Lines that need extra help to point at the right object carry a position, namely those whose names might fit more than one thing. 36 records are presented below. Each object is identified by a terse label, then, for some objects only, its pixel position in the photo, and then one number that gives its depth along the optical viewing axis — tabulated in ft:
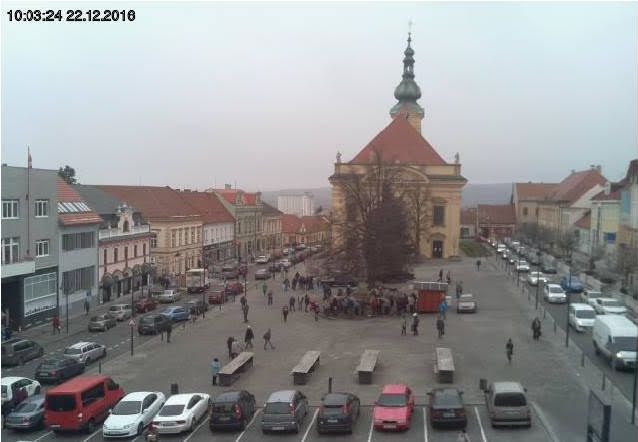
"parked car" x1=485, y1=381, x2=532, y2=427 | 61.21
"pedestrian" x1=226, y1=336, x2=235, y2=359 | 92.16
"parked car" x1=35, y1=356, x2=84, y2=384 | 81.20
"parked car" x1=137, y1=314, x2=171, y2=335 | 113.29
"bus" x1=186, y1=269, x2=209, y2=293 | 167.63
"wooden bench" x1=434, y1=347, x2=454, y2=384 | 77.51
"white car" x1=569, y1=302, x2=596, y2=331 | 108.47
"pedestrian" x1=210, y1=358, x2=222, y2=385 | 80.07
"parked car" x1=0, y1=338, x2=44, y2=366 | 90.84
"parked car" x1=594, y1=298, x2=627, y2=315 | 120.37
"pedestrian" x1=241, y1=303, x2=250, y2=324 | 122.37
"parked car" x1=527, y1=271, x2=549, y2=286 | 171.37
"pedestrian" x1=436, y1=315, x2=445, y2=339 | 103.19
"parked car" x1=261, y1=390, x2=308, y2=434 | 60.90
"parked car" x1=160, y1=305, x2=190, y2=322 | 123.34
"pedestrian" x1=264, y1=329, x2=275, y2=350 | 98.27
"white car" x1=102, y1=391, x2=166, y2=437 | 60.44
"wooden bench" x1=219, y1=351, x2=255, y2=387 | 78.54
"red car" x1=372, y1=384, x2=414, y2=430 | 61.11
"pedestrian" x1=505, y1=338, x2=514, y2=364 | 85.71
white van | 82.74
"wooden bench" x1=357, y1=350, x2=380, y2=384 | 78.07
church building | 228.22
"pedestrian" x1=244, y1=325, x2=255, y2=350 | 98.58
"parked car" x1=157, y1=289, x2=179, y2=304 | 151.74
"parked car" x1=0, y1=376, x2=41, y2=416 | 68.72
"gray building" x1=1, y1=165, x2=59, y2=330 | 115.65
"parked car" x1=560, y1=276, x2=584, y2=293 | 159.12
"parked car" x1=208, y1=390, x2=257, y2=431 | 61.82
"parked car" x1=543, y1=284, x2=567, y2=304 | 142.00
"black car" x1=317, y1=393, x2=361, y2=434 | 60.59
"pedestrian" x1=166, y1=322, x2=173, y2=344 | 106.52
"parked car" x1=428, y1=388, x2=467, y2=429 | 61.26
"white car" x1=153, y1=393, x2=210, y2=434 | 61.05
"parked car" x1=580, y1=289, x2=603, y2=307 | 132.07
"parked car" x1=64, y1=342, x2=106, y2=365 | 88.52
